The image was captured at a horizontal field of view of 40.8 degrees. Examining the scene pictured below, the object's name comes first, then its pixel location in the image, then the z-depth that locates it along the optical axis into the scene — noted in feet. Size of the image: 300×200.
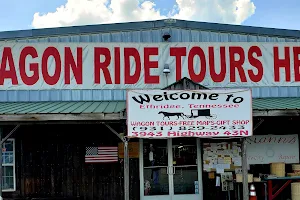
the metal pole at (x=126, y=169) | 32.35
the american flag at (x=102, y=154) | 39.99
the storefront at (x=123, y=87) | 39.93
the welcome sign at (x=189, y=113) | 31.50
